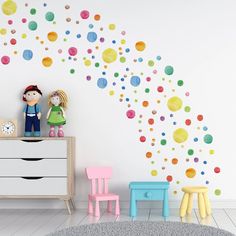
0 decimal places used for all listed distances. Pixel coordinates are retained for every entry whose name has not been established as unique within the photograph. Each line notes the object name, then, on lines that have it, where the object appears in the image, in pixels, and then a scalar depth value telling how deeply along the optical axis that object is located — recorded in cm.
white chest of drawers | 469
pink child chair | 465
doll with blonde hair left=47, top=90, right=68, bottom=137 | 482
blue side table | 456
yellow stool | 450
